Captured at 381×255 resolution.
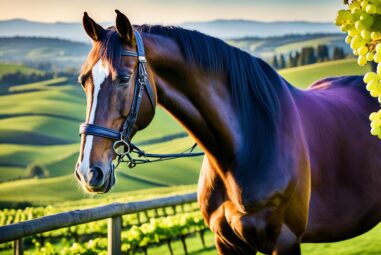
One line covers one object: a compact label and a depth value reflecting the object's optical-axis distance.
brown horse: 2.79
